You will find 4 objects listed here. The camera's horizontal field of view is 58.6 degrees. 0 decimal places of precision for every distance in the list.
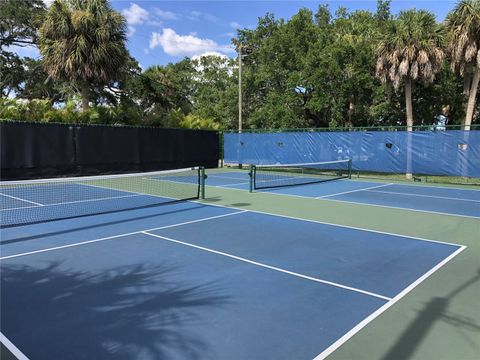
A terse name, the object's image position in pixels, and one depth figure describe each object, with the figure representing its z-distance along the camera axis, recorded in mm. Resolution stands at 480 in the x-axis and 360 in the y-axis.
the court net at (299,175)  16544
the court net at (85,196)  9453
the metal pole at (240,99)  23453
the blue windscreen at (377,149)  15805
